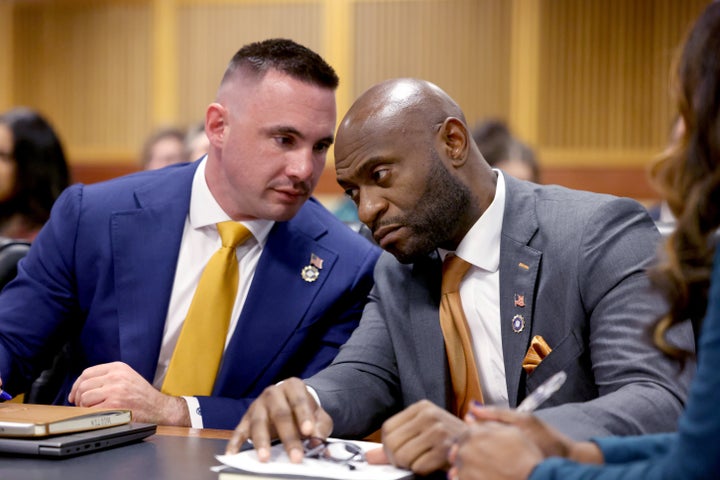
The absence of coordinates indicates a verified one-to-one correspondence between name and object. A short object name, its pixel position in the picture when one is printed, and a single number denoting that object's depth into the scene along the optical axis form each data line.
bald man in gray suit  1.95
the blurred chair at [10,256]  2.72
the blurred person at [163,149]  5.24
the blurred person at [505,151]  4.67
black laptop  1.58
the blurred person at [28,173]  4.14
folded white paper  1.44
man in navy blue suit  2.49
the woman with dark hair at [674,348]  1.14
